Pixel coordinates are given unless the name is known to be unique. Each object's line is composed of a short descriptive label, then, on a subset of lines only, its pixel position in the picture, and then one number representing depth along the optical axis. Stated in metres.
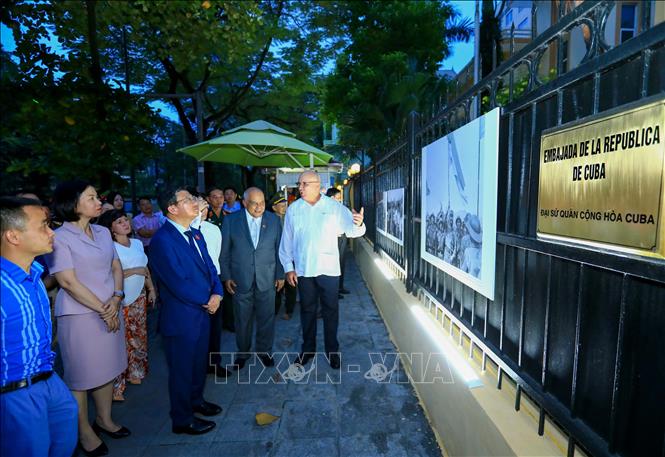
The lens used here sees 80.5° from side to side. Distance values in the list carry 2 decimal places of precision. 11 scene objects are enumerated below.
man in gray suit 4.38
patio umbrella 5.58
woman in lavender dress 2.81
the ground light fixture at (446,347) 2.46
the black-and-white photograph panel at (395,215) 4.79
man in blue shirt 1.77
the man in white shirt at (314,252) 4.35
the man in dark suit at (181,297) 3.03
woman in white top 3.77
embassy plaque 1.14
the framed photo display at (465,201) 2.27
